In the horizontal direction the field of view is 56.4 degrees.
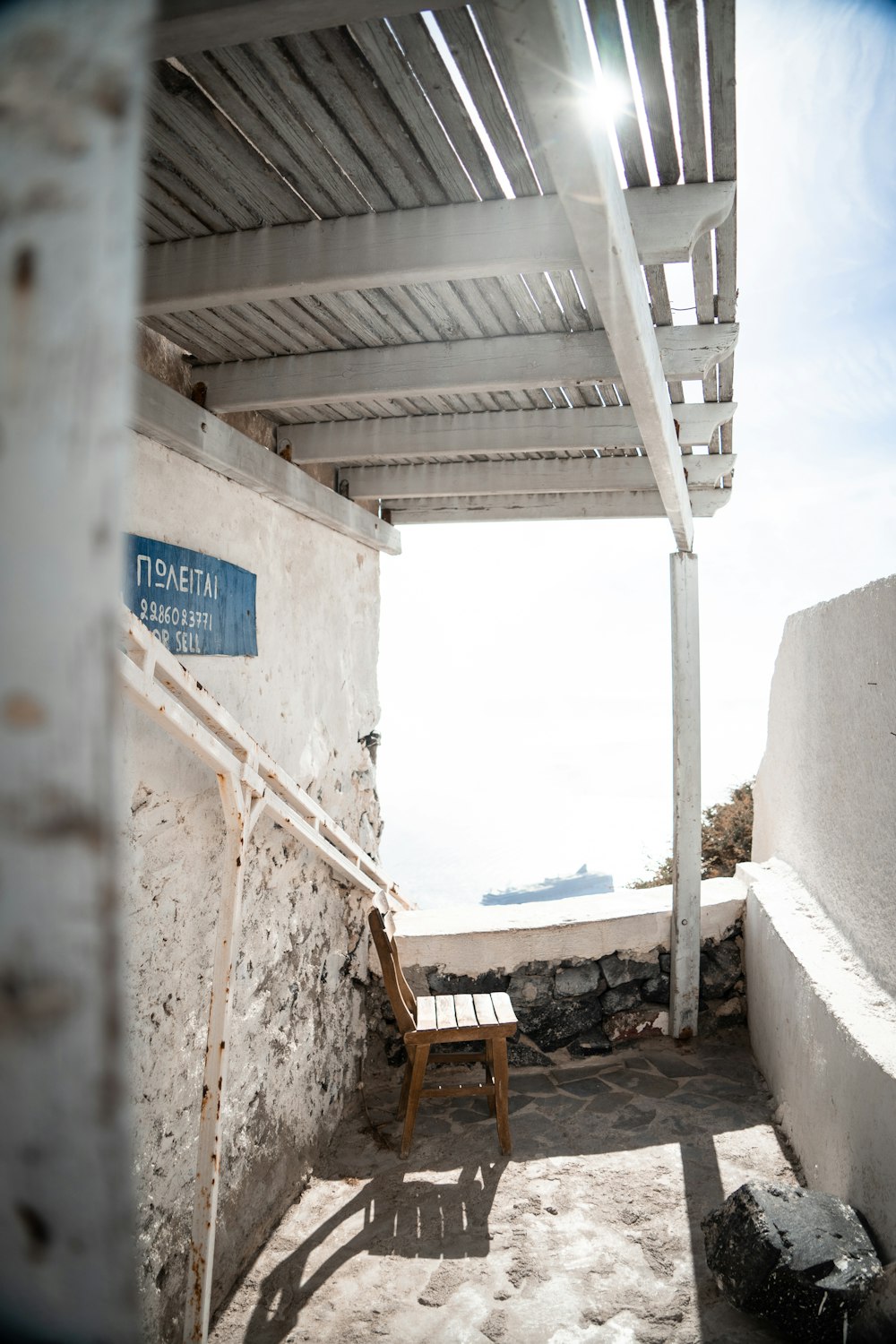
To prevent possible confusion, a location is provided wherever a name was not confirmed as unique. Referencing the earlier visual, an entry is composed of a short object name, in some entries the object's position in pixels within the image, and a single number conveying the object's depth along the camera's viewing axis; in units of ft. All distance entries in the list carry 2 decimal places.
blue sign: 9.31
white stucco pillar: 1.73
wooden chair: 13.50
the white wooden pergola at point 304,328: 1.77
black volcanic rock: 8.38
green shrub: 25.49
